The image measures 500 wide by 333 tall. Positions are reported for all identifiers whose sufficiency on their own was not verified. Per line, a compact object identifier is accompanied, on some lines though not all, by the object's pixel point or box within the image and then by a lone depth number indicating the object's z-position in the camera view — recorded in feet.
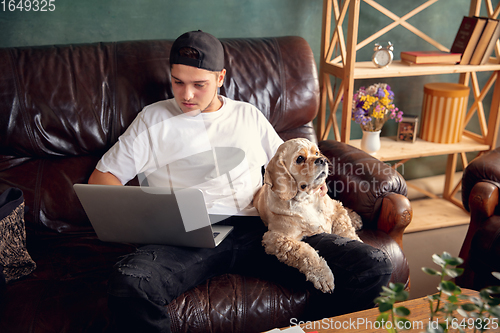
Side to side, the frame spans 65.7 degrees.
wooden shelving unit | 7.38
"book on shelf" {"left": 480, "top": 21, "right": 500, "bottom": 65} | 7.69
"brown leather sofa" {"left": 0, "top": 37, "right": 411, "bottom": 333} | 5.10
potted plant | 1.98
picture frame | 8.64
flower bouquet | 7.71
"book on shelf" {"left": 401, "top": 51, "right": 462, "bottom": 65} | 7.73
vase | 7.93
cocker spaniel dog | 4.25
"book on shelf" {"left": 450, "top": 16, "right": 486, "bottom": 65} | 7.74
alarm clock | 7.57
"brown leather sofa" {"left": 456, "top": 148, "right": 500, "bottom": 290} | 5.42
